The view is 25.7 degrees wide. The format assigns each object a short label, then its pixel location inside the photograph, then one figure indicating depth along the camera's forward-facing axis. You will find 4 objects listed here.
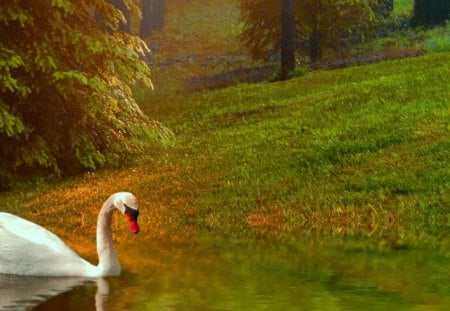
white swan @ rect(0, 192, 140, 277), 8.91
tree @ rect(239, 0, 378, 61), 32.31
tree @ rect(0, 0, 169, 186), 16.30
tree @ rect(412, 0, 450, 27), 35.44
